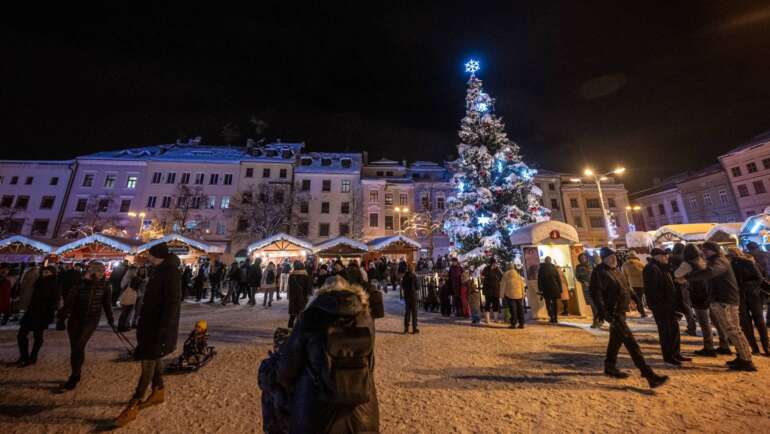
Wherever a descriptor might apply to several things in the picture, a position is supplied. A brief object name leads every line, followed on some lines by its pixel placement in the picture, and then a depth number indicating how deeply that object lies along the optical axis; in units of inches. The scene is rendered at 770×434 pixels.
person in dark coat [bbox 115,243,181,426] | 141.4
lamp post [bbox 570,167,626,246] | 569.9
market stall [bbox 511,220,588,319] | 389.1
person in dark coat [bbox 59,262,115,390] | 172.4
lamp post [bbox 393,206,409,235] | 1379.2
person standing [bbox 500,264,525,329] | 328.8
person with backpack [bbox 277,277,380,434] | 65.6
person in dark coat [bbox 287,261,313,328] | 312.3
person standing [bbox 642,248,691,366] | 199.3
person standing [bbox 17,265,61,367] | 213.3
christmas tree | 634.2
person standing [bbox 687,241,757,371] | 182.9
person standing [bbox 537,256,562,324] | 346.0
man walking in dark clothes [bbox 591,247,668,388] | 165.5
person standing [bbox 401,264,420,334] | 311.3
